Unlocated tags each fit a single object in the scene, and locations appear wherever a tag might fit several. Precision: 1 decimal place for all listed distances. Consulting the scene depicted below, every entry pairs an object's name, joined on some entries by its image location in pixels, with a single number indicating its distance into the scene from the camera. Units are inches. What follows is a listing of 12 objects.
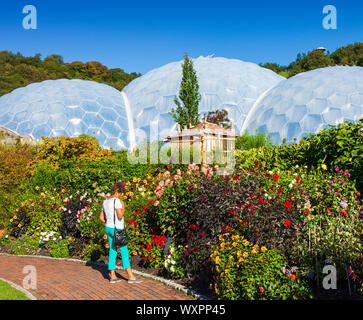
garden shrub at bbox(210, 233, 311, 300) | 160.6
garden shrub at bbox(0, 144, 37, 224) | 423.8
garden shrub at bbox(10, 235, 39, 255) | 322.0
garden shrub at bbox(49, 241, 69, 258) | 302.2
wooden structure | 569.7
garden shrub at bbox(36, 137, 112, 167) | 529.0
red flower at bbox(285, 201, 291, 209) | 197.0
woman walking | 211.3
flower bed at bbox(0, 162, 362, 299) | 167.6
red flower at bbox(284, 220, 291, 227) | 189.3
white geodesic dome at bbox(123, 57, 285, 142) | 998.4
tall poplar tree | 845.2
